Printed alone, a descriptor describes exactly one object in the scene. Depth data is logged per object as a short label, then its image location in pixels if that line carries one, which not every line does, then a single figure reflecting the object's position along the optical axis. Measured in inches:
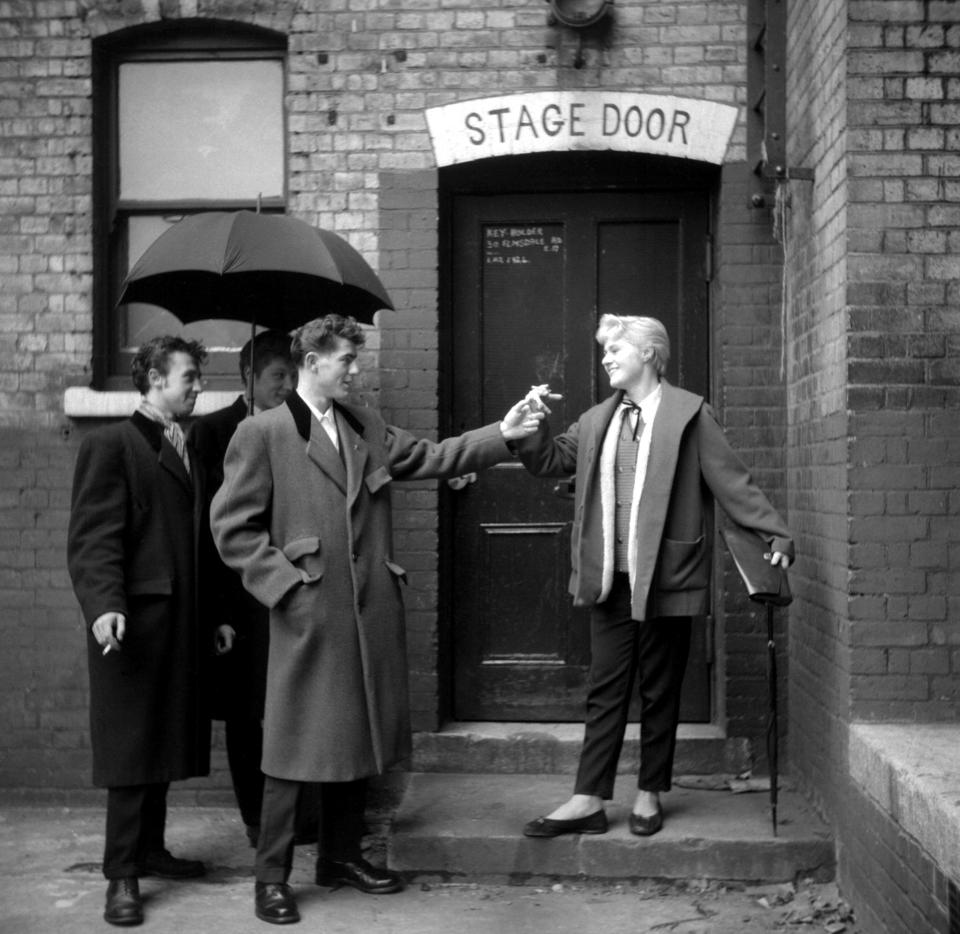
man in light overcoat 185.8
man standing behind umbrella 212.1
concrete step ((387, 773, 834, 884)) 202.1
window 256.1
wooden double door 253.4
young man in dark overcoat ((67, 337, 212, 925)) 190.4
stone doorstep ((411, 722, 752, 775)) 241.3
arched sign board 239.3
